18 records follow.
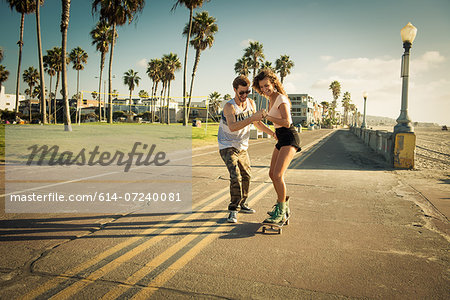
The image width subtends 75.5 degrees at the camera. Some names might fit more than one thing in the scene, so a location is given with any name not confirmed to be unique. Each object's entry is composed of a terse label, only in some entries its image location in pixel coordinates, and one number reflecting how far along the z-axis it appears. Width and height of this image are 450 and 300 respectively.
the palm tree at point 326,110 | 152.07
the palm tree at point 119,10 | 24.84
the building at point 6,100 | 90.38
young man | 4.09
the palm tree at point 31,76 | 66.31
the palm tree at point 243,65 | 53.60
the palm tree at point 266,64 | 55.67
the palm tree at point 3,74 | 51.78
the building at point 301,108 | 99.94
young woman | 3.95
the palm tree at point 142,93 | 116.47
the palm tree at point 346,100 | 128.50
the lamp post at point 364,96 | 28.55
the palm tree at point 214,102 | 95.75
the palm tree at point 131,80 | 79.88
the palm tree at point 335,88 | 109.88
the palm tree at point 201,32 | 35.41
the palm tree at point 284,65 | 64.88
